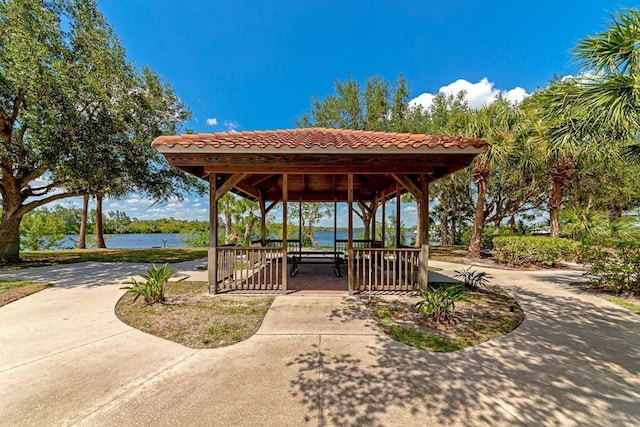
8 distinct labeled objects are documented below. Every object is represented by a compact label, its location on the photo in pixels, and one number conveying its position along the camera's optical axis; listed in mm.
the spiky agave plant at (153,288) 5268
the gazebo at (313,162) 4855
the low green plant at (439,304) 4477
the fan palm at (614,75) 4590
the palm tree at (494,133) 10664
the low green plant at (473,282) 6561
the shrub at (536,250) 9656
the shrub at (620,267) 5984
